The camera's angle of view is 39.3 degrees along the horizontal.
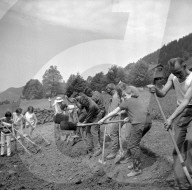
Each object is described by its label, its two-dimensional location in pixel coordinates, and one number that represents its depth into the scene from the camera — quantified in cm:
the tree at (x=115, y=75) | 3656
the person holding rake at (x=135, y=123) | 542
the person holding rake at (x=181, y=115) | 412
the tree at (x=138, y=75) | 2480
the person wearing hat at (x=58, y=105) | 1026
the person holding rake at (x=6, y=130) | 889
